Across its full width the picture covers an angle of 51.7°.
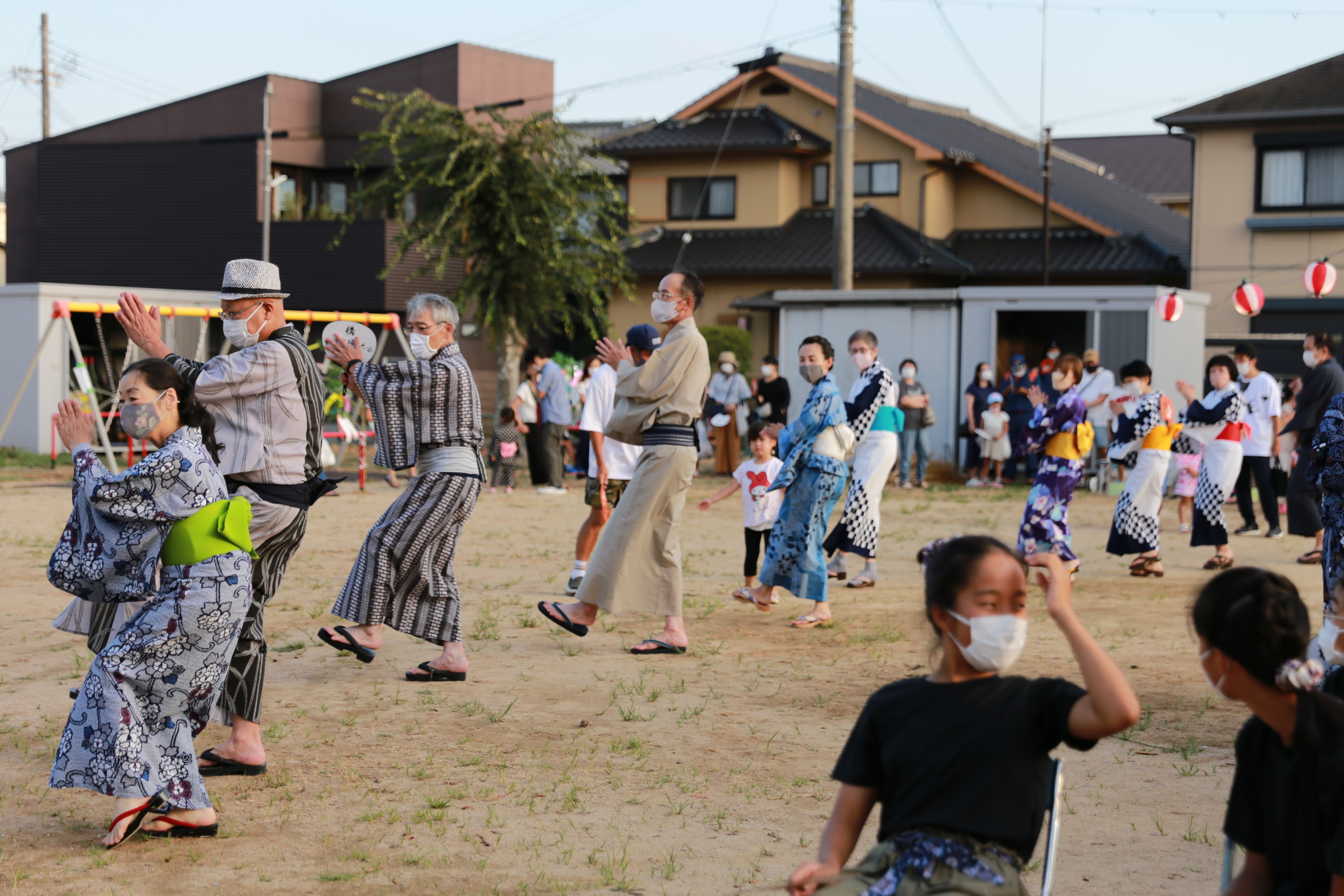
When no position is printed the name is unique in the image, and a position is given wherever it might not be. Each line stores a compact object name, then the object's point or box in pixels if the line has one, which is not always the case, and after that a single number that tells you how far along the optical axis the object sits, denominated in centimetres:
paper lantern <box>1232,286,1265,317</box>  1911
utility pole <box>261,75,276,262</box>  2945
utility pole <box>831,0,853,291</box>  1959
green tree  2219
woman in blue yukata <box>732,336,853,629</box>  816
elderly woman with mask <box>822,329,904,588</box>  914
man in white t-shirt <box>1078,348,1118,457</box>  1412
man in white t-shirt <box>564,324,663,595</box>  898
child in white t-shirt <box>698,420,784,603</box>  880
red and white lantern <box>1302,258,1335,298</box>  1780
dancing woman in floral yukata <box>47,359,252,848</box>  402
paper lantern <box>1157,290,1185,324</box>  1806
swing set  1627
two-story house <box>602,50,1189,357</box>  2941
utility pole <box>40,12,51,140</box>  4066
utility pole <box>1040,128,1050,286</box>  2792
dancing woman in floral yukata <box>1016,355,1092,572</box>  979
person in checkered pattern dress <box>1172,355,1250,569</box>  1112
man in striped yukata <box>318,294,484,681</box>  626
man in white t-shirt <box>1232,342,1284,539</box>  1286
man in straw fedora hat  491
